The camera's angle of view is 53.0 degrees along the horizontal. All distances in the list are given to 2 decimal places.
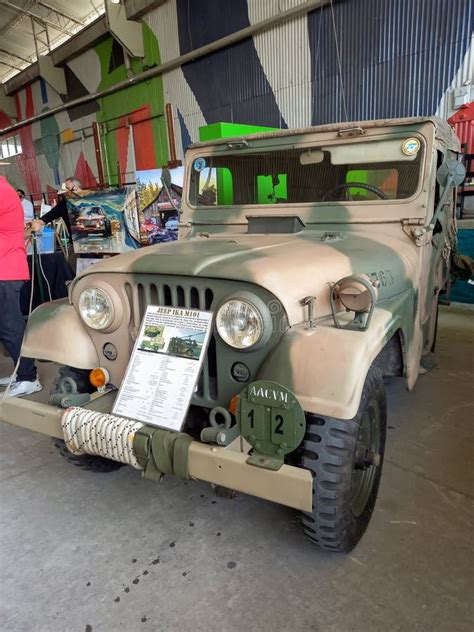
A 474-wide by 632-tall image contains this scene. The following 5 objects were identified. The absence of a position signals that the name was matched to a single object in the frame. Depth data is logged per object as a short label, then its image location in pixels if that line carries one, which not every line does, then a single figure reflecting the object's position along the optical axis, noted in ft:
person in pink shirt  11.07
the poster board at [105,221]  19.67
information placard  5.88
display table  19.51
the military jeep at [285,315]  5.18
